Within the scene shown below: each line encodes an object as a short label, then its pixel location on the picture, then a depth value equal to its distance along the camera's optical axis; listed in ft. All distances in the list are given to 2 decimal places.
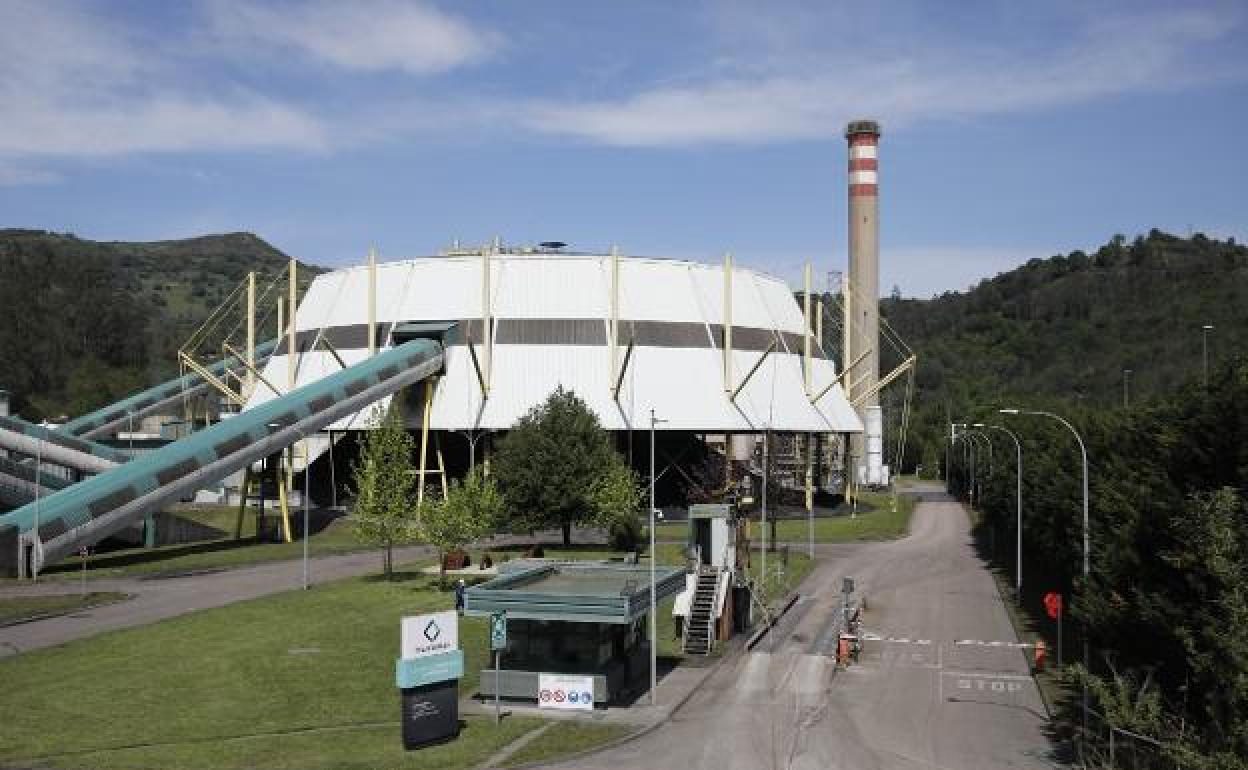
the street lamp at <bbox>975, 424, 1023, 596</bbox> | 164.76
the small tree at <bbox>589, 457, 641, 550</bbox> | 206.80
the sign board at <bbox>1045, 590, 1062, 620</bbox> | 115.75
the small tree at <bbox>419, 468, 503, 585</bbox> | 164.76
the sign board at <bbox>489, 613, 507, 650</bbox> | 96.73
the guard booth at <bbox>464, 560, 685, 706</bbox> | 98.68
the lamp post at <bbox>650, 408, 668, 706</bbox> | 102.53
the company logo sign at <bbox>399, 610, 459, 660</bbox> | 88.63
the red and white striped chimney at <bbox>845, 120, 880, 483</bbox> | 417.28
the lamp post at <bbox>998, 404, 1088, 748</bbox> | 101.19
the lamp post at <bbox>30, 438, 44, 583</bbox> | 175.22
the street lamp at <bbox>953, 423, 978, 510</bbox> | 357.41
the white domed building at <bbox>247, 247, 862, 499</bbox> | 271.49
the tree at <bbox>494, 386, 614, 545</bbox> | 210.59
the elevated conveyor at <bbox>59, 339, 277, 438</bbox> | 320.09
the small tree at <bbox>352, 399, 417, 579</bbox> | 170.09
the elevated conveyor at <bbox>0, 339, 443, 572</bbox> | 178.09
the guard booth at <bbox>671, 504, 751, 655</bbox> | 127.44
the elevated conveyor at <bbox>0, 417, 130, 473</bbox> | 242.17
